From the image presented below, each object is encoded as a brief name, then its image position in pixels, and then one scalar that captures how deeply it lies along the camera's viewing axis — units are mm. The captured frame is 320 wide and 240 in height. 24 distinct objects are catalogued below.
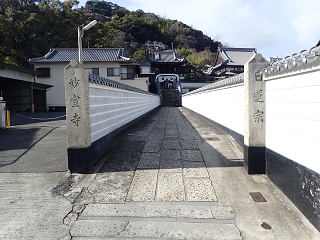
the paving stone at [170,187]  3658
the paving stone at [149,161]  4777
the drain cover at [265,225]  2928
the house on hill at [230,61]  41031
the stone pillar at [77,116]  4484
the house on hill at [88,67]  26172
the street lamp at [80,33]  13664
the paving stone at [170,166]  4582
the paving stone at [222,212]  3184
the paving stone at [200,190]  3627
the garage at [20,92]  18328
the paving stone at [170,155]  5184
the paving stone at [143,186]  3674
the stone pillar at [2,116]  8508
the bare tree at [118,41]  50750
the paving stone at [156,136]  6914
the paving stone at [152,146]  5707
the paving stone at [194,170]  4355
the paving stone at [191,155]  5121
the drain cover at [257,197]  3547
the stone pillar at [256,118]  4359
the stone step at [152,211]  3215
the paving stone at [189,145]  5926
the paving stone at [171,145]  5941
